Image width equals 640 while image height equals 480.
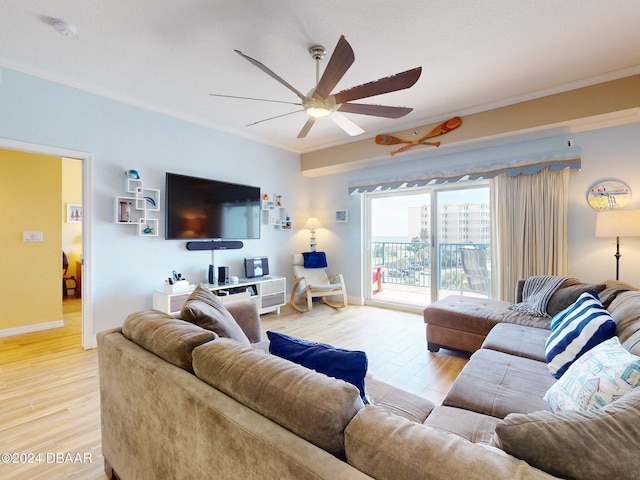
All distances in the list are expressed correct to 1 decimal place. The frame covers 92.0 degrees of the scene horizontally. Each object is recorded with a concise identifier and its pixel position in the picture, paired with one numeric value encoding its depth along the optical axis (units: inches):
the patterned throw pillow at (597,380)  39.6
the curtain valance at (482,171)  132.3
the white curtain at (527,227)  132.8
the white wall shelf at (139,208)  131.0
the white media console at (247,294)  134.4
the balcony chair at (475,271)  159.4
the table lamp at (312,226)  211.6
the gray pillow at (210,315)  60.9
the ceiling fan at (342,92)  73.7
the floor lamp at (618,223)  106.7
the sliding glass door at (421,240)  163.8
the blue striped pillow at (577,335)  62.4
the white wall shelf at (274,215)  189.5
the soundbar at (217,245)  155.9
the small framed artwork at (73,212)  220.8
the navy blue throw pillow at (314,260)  199.6
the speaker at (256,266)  174.9
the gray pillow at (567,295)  98.3
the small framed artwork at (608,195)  120.9
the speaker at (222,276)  156.8
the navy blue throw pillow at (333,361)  42.8
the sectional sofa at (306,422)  25.1
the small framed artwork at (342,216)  204.8
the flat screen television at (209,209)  145.5
